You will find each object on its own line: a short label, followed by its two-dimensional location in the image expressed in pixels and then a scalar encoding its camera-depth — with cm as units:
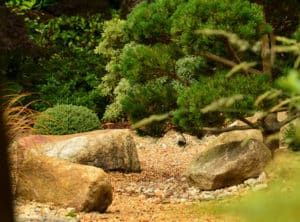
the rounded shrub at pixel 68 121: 1305
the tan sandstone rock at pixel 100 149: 1072
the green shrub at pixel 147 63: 1030
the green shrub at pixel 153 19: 1055
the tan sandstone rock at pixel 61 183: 788
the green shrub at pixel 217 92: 910
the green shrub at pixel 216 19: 940
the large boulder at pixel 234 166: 977
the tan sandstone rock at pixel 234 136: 1100
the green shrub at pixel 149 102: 1056
